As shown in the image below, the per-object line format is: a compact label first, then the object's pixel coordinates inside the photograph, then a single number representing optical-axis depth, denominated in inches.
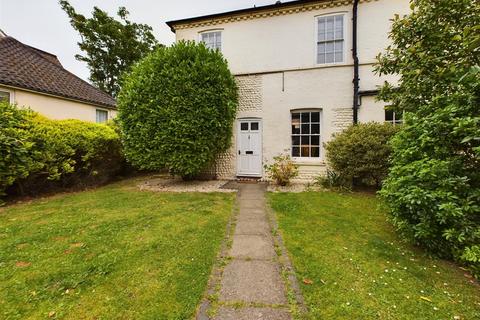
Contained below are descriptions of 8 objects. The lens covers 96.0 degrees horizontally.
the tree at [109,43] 812.6
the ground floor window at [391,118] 315.1
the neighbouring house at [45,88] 384.1
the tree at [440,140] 106.8
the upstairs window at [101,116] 557.0
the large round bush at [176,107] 293.7
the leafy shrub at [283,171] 329.7
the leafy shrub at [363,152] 266.4
